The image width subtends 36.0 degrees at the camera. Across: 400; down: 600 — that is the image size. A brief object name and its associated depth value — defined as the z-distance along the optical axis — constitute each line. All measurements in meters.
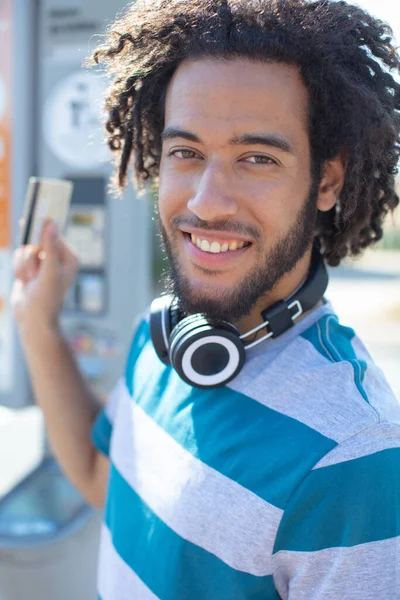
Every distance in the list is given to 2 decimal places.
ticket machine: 2.21
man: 1.02
